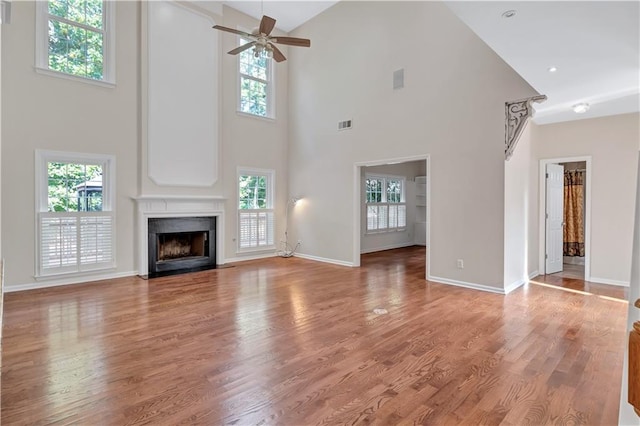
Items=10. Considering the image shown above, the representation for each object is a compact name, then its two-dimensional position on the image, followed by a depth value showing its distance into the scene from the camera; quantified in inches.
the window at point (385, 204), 354.9
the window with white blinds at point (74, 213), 201.3
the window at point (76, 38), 201.8
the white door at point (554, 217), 237.8
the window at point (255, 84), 299.6
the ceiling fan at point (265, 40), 172.9
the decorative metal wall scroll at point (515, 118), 175.9
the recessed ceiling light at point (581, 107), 184.9
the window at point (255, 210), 298.2
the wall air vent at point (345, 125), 268.7
